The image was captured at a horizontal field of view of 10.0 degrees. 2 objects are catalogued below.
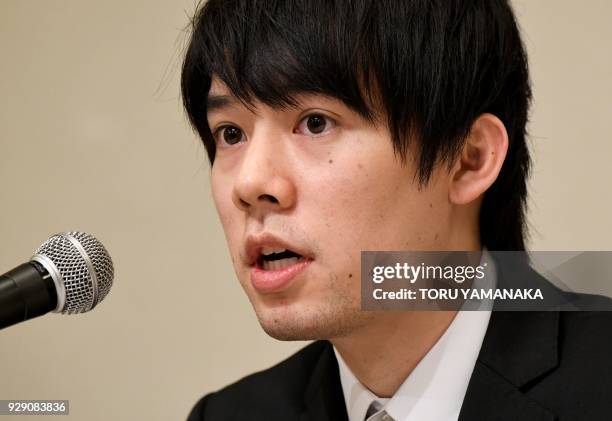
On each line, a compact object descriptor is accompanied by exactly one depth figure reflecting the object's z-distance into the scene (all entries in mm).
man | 2205
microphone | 2072
